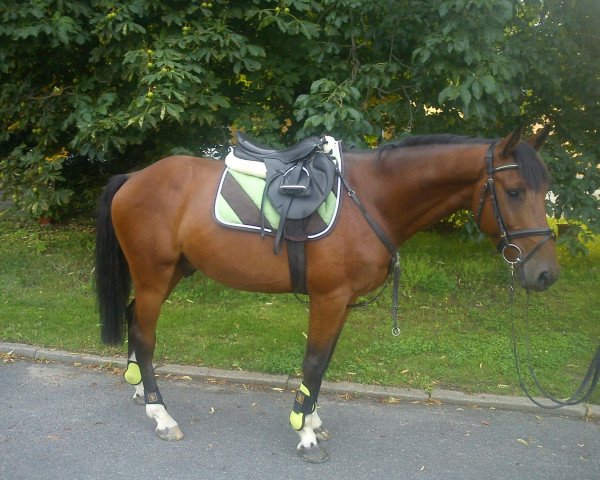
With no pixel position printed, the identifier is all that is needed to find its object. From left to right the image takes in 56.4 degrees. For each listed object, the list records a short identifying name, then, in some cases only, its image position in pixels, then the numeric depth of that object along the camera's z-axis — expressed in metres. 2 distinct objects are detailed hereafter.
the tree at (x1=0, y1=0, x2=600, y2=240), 4.68
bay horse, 2.78
